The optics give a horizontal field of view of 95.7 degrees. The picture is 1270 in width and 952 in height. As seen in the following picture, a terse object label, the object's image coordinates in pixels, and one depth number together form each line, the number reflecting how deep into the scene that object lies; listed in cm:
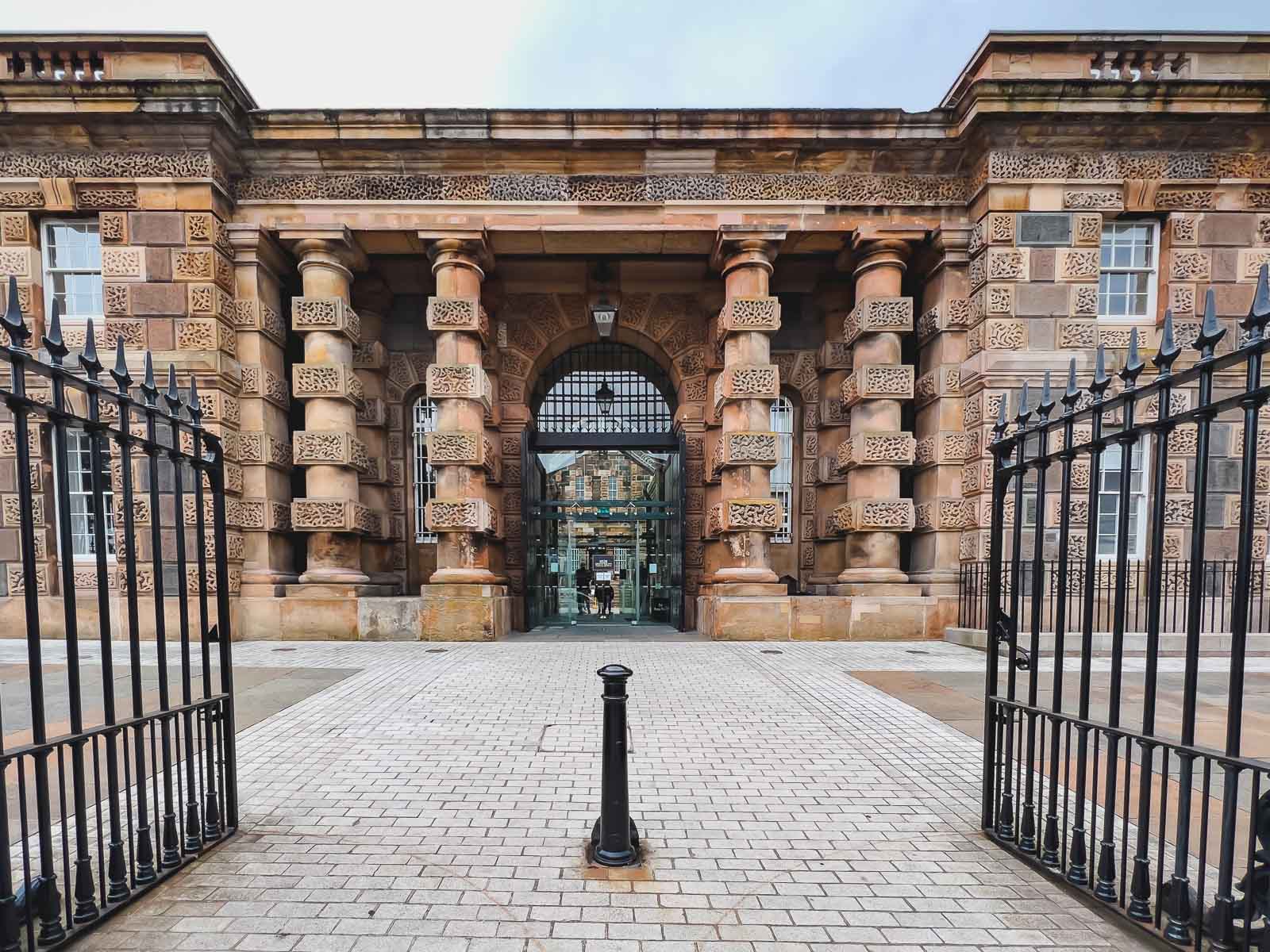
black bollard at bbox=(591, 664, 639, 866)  279
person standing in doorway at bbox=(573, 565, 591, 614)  1420
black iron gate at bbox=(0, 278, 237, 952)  205
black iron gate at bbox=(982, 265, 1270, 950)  198
